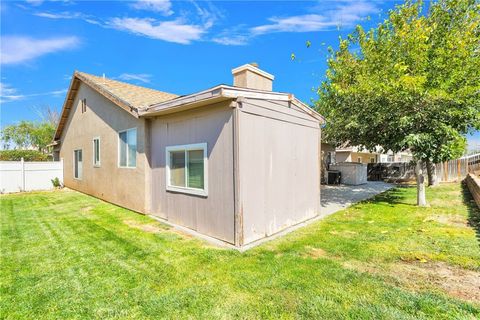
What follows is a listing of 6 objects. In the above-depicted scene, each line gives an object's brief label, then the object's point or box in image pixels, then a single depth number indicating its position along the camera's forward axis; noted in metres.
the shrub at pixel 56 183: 14.69
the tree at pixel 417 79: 7.62
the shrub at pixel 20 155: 22.86
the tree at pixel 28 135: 33.12
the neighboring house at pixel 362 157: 21.90
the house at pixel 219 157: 5.27
